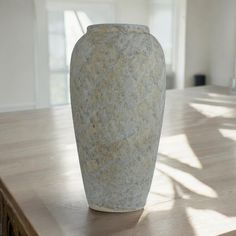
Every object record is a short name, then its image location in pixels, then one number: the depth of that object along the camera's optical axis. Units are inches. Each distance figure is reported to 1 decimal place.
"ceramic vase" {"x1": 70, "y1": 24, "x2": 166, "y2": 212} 31.0
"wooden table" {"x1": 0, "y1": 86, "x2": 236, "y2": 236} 32.1
